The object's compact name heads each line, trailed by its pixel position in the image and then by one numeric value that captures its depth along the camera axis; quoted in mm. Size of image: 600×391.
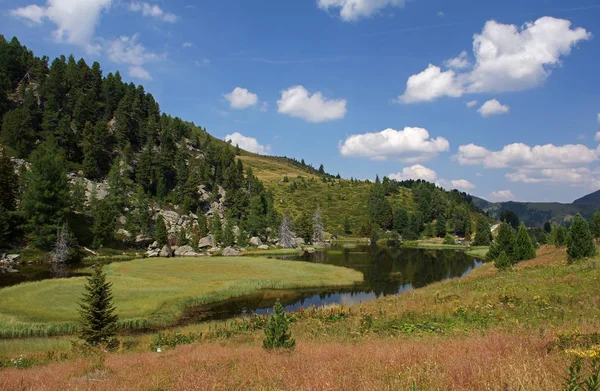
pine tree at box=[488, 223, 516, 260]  52406
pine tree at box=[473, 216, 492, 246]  137375
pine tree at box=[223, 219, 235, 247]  102188
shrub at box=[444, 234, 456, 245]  143950
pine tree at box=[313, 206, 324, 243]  137250
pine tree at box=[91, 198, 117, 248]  84625
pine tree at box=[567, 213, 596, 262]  36828
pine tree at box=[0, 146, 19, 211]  75875
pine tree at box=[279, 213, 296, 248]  117312
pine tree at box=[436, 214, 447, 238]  163750
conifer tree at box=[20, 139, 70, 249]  75000
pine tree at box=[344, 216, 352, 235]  171000
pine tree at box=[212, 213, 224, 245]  103188
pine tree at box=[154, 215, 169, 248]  94688
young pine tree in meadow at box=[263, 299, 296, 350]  15789
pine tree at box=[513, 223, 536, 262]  49938
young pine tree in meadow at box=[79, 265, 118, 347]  22938
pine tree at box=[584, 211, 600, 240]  80000
